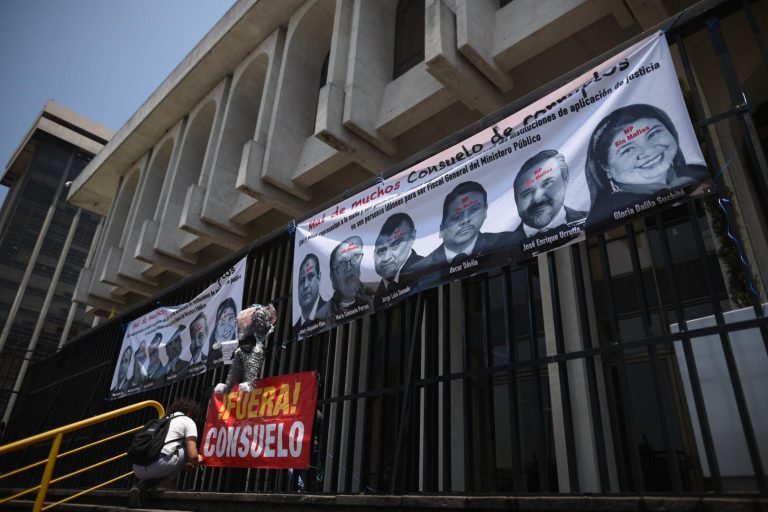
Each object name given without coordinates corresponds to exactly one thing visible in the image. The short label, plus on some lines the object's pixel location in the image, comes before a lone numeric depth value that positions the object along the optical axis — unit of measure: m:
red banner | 5.14
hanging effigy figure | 5.79
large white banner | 3.42
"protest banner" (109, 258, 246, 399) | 6.98
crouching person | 5.32
